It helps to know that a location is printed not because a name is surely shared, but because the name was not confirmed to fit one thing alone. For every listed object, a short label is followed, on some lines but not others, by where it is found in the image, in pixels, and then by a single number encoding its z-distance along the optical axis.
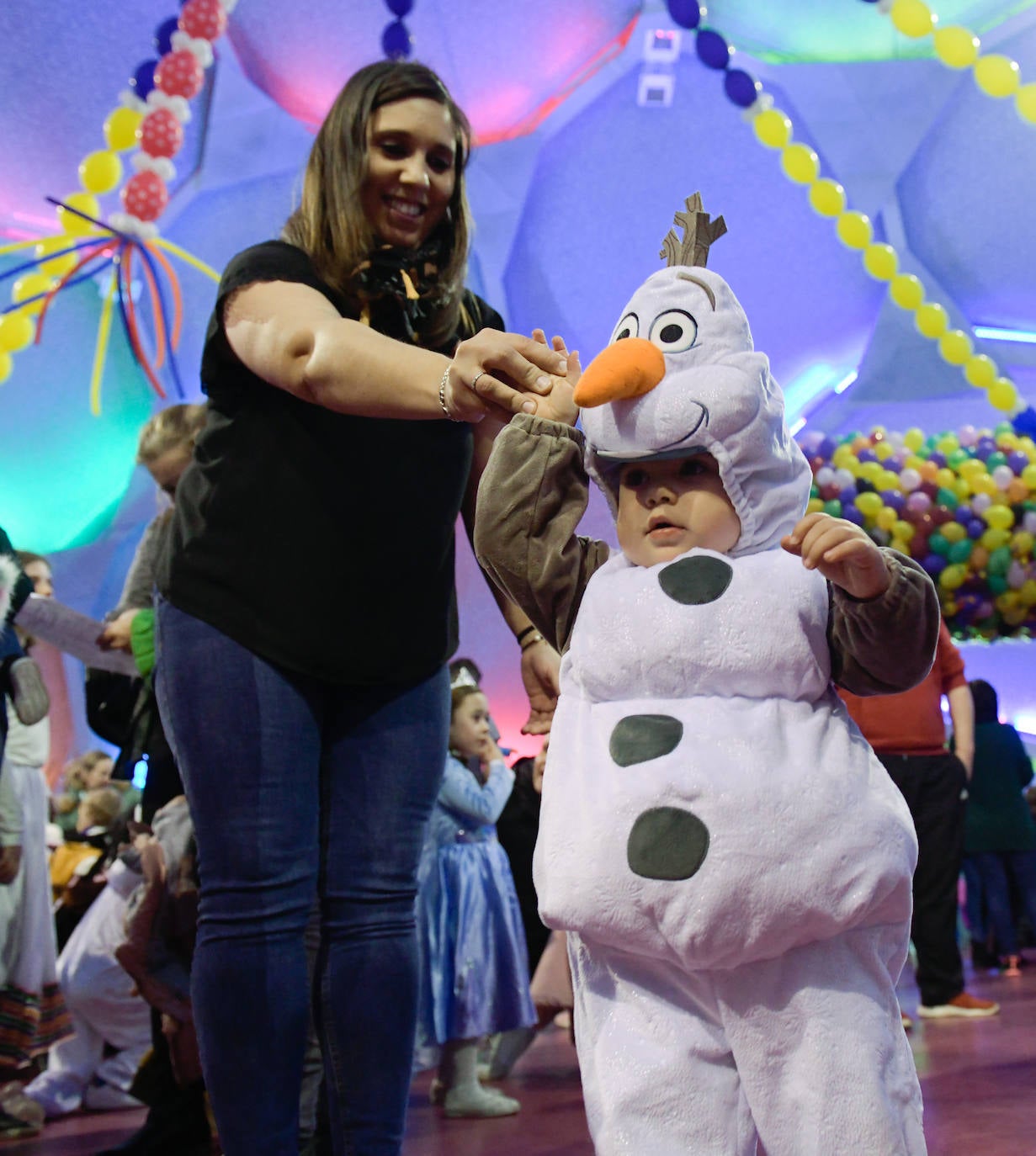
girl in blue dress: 3.04
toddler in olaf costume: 1.15
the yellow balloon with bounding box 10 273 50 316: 5.92
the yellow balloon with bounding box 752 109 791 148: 5.12
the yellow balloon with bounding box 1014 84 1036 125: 4.66
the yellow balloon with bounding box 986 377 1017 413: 5.12
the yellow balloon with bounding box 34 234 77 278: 6.16
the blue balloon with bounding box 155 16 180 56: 4.92
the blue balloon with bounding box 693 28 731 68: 5.23
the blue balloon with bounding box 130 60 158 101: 5.01
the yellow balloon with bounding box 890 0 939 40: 4.70
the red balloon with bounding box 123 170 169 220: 5.26
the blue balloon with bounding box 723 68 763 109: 5.19
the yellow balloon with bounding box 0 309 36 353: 5.34
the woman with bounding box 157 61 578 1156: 1.33
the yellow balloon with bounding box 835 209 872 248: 5.18
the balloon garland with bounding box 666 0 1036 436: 5.13
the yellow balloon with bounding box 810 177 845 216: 5.22
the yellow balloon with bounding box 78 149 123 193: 5.09
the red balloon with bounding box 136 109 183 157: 4.96
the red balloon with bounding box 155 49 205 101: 4.90
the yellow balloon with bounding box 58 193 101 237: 5.70
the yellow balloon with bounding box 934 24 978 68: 4.76
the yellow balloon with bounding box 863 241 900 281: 5.25
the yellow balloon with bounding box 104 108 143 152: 4.97
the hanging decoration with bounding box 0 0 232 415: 4.91
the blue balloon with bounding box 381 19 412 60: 5.57
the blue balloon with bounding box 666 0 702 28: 5.28
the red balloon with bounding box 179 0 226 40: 4.82
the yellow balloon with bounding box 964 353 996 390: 5.07
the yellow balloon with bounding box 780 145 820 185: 5.15
